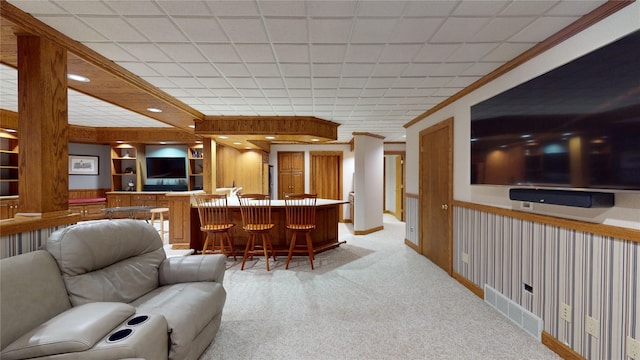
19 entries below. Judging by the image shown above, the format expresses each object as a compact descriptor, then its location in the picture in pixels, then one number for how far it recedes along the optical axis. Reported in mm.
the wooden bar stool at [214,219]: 3926
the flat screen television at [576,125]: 1468
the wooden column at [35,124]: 1875
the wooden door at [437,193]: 3617
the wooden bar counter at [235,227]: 4551
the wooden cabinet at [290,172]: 7891
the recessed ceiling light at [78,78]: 2573
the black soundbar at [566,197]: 1688
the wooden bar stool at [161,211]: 5418
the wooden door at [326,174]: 7852
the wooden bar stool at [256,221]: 3896
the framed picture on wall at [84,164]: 6641
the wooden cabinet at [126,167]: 7047
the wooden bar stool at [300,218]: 3961
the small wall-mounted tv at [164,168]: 7281
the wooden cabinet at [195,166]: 7176
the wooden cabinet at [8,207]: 5145
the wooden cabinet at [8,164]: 5480
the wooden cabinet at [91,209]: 6398
